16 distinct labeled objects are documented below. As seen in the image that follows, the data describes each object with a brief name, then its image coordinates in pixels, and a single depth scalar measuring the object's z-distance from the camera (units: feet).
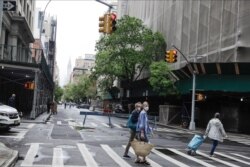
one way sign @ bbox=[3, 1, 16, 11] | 51.43
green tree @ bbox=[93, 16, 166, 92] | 206.08
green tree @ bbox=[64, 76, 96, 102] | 510.58
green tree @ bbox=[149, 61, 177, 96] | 157.28
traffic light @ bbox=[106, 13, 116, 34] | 76.19
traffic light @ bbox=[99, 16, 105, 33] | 77.04
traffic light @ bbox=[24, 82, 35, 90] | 113.11
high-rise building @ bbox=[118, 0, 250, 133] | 123.03
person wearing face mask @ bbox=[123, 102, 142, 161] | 50.03
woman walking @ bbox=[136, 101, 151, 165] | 48.06
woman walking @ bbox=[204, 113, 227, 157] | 59.98
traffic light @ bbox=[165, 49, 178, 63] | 111.75
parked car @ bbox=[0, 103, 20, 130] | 69.92
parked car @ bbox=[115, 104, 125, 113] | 221.25
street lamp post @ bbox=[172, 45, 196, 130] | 129.80
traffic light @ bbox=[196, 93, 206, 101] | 127.34
